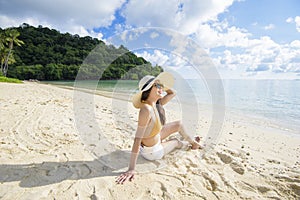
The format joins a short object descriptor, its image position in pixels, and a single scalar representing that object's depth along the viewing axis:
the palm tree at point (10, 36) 33.11
